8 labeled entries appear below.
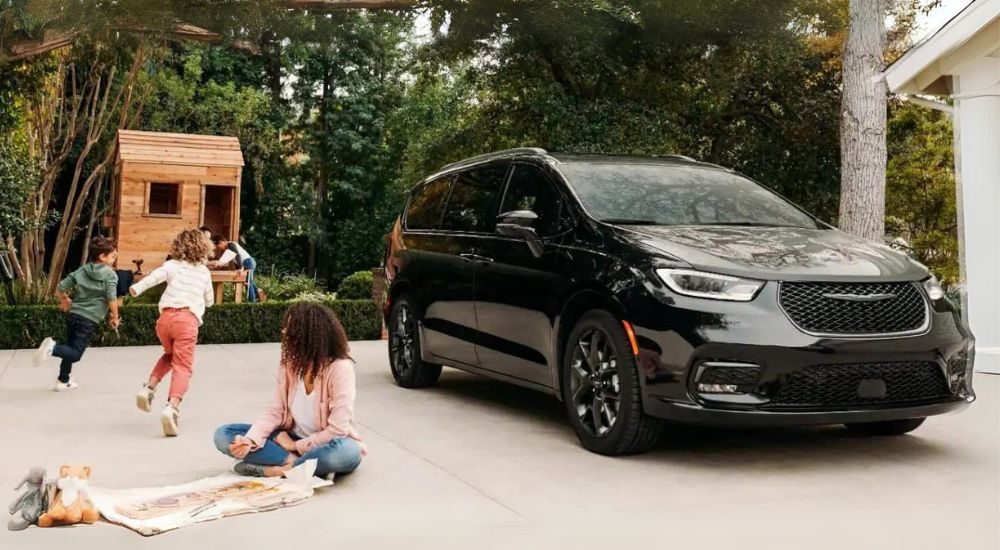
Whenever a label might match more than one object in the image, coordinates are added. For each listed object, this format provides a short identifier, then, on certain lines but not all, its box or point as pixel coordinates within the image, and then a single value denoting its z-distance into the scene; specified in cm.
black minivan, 575
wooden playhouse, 1927
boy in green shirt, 912
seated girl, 555
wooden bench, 1716
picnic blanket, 474
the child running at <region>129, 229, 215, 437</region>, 749
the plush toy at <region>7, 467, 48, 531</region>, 468
